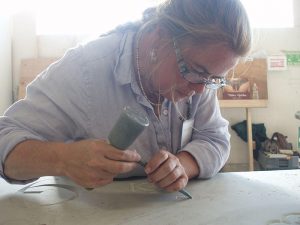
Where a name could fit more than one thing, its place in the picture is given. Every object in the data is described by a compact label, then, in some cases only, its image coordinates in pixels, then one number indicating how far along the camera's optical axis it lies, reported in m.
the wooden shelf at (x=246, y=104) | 2.66
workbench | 0.64
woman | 0.72
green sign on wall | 2.88
